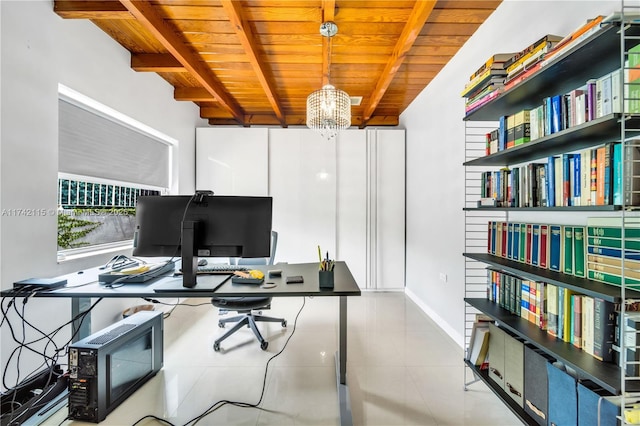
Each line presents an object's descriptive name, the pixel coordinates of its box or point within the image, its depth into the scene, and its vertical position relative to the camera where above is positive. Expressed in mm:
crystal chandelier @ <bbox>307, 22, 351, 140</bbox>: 2463 +966
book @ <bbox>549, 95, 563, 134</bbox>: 1258 +466
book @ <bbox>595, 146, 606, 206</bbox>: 1071 +157
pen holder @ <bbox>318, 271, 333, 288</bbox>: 1501 -361
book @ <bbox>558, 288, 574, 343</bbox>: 1267 -472
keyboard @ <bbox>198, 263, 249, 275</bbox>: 1846 -392
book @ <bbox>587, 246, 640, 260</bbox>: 1024 -154
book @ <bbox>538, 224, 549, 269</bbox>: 1417 -178
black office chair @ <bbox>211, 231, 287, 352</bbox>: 2305 -809
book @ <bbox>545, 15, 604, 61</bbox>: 1044 +729
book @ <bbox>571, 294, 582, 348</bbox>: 1214 -478
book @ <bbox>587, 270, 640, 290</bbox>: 1021 -262
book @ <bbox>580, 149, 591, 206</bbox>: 1132 +157
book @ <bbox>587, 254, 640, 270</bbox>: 1024 -191
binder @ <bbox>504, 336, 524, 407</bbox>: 1471 -864
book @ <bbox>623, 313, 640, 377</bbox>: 997 -471
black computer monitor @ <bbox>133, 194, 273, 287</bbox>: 1598 -65
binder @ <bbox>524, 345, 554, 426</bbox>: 1317 -856
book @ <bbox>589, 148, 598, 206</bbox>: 1102 +154
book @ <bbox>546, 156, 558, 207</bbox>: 1321 +157
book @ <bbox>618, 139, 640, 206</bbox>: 1011 +137
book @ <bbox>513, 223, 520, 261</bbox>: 1614 -164
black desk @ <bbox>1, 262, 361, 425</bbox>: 1412 -417
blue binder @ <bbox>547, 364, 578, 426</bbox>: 1171 -820
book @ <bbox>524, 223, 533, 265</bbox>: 1513 -164
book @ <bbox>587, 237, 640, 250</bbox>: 1025 -114
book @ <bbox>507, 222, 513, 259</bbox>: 1674 -162
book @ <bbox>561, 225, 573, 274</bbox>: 1293 -170
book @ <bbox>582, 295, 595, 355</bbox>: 1152 -470
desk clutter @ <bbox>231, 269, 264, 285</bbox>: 1623 -391
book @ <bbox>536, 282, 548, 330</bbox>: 1394 -463
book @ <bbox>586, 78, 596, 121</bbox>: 1099 +464
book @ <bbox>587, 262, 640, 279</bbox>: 1020 -225
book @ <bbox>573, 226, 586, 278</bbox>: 1240 -176
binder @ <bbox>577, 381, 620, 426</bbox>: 1029 -756
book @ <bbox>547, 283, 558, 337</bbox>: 1335 -475
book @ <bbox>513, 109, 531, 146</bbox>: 1477 +474
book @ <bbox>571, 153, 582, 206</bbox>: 1180 +144
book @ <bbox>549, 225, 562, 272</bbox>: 1349 -165
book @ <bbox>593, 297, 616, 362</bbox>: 1095 -468
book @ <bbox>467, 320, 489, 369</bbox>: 1781 -864
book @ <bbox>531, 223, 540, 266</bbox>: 1469 -163
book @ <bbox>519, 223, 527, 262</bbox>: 1557 -158
